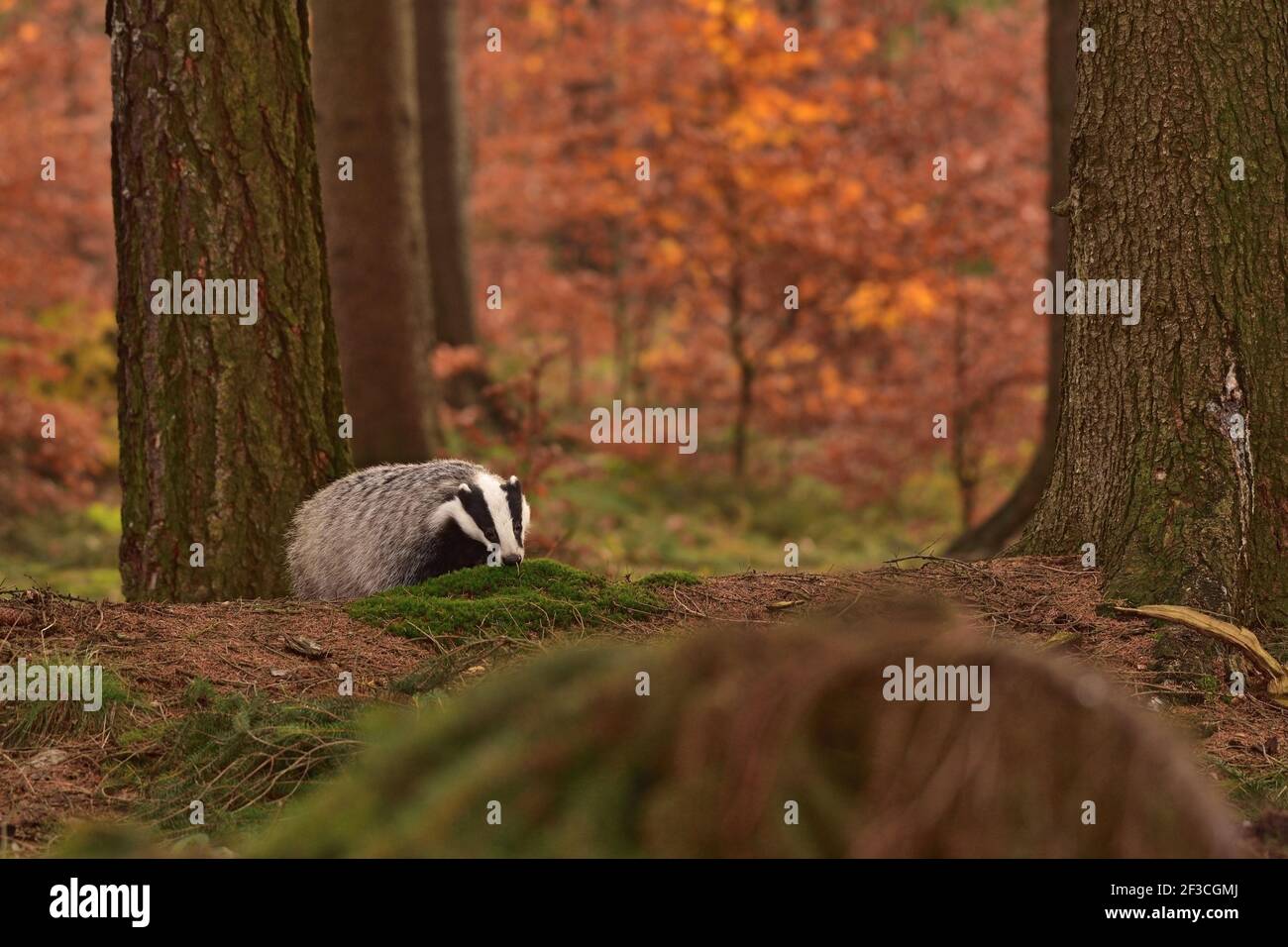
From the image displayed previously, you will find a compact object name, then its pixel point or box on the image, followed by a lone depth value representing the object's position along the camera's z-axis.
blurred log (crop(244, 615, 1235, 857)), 4.80
